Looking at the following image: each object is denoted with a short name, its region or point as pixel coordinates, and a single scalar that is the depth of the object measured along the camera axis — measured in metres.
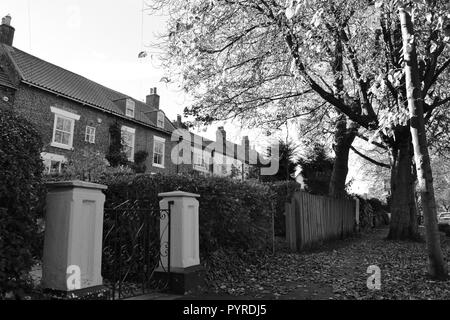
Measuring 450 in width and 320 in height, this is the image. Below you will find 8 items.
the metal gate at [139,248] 6.06
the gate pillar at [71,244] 4.25
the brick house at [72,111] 18.75
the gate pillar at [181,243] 5.88
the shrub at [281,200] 13.39
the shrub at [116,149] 23.34
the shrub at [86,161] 15.71
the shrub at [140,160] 25.44
